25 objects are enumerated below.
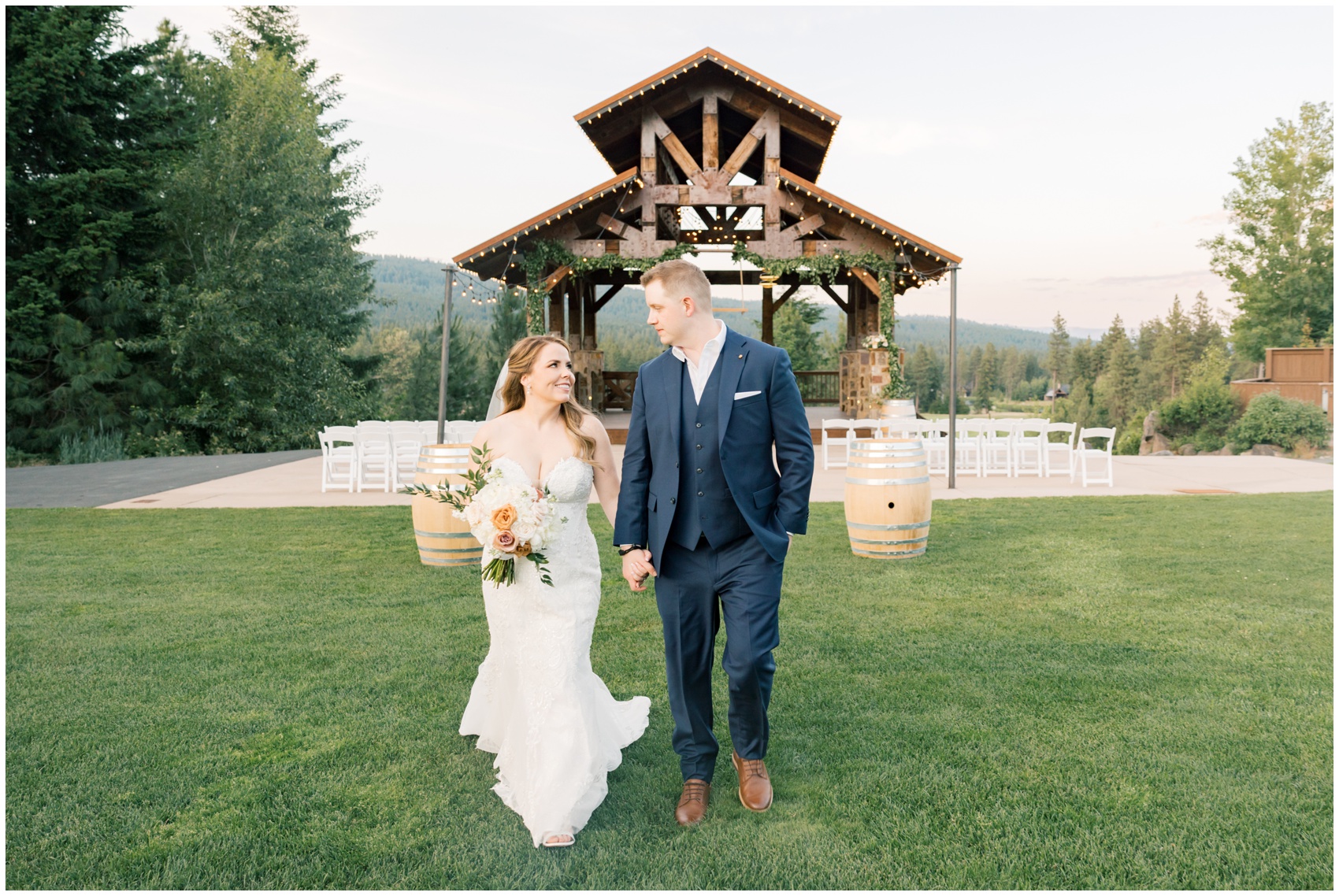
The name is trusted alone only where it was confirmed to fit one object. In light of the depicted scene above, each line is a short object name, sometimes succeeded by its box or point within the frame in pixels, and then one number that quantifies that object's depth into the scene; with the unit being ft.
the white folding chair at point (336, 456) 39.65
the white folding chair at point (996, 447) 43.45
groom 10.33
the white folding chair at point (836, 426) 45.44
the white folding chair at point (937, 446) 43.78
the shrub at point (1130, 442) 117.39
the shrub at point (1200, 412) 80.48
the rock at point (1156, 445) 83.15
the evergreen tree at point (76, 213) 61.98
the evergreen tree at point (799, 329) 149.59
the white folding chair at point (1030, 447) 43.42
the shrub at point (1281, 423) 69.62
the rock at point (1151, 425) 85.97
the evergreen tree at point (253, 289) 72.84
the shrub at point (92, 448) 60.23
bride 10.41
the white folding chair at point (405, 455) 40.06
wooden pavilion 53.83
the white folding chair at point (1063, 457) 42.06
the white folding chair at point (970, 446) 43.52
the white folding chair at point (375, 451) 39.37
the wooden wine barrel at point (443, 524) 23.34
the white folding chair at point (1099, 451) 39.11
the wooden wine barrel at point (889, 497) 24.03
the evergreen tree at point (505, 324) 136.67
